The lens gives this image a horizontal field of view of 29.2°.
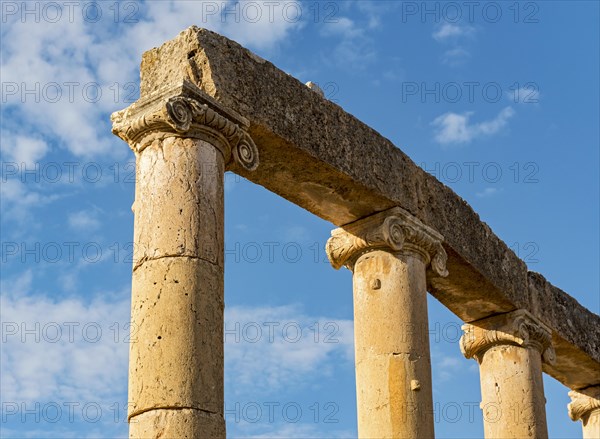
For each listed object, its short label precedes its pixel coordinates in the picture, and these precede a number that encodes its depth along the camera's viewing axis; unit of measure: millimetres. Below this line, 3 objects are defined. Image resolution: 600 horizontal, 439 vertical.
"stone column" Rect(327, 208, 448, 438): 15695
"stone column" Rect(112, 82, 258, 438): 11883
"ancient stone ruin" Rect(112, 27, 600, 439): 12242
